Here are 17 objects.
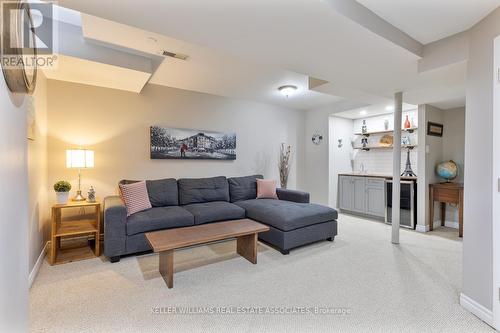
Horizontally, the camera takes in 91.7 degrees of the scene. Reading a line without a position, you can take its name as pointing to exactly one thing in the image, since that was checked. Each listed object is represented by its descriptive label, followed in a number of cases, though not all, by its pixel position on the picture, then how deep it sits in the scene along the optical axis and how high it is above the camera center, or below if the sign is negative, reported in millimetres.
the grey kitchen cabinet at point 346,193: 5172 -607
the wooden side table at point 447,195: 3758 -485
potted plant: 2766 -307
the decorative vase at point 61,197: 2775 -377
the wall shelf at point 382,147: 4670 +373
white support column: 3400 -4
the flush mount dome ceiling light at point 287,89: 3898 +1237
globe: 4102 -79
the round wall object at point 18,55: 935 +458
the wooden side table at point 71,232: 2617 -757
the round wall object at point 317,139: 5334 +592
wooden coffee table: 2168 -695
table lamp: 2879 +65
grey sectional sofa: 2729 -634
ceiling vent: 2709 +1249
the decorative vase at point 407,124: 4637 +794
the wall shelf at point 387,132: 4598 +690
